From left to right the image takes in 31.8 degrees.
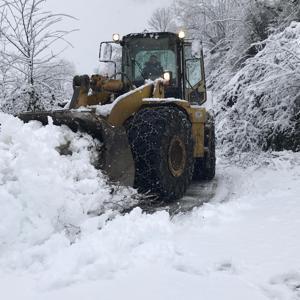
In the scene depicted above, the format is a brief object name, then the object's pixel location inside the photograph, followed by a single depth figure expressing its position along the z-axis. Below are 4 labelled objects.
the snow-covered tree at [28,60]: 11.20
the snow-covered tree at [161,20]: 43.47
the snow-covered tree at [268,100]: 10.32
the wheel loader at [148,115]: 6.20
